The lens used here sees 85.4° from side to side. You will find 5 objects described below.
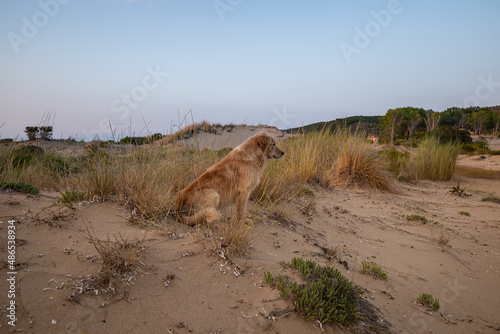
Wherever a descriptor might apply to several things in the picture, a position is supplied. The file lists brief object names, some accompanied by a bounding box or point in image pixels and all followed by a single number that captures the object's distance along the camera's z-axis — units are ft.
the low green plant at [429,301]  11.02
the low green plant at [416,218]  21.61
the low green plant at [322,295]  8.00
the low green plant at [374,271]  12.69
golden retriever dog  13.67
